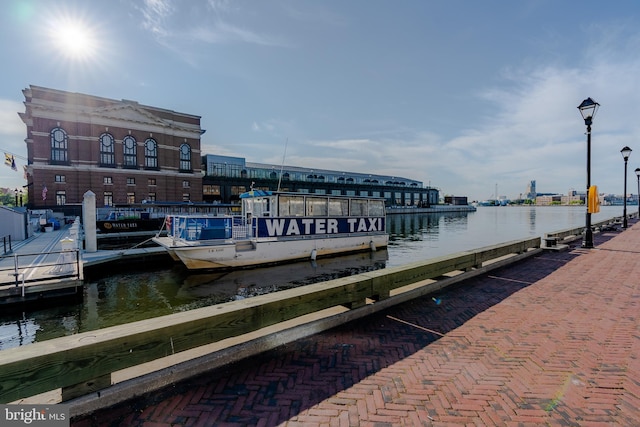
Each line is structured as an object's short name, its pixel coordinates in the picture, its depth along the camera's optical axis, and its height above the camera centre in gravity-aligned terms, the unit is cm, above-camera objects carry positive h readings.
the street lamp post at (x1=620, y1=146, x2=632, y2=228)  1953 +346
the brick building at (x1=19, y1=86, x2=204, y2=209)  4778 +989
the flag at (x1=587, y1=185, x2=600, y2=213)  1459 +34
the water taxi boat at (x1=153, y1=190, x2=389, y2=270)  1594 -137
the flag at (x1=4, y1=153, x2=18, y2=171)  3606 +550
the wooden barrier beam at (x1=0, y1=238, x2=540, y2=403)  271 -141
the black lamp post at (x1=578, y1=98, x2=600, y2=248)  1382 +374
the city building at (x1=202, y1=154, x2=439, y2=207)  7100 +710
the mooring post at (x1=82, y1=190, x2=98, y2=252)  1752 -76
